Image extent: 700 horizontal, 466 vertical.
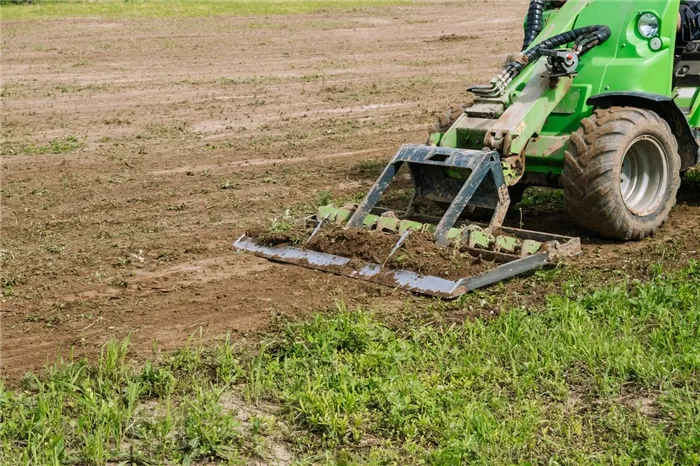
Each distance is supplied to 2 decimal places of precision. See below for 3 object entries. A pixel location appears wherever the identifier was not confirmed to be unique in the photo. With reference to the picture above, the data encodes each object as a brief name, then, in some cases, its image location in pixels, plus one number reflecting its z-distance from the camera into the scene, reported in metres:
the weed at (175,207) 9.25
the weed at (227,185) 10.02
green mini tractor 7.26
